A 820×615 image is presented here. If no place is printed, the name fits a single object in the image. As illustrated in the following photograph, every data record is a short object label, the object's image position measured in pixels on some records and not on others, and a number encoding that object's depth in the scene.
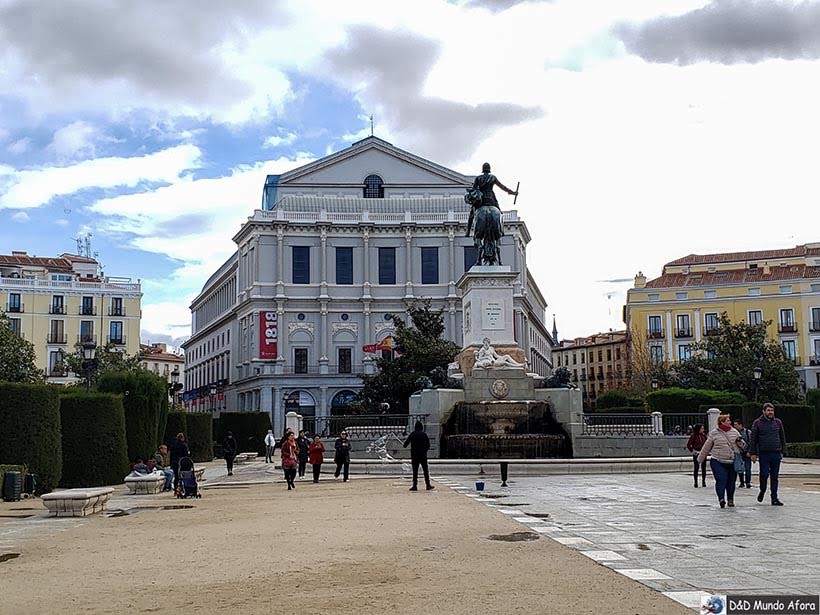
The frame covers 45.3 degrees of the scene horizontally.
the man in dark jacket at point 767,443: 16.50
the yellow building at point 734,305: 91.50
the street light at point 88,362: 33.65
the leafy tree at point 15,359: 56.34
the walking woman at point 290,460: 23.88
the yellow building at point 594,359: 128.50
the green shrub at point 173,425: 42.19
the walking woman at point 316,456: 26.32
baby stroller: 21.88
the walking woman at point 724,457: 15.77
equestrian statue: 35.53
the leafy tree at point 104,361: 68.31
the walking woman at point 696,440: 22.72
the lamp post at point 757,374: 48.25
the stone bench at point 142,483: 23.88
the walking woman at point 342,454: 25.73
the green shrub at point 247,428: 57.31
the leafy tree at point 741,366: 63.25
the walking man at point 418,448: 21.14
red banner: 88.44
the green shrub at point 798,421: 48.78
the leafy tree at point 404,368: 57.09
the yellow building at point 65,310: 87.56
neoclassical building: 88.75
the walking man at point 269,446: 46.41
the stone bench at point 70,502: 17.12
